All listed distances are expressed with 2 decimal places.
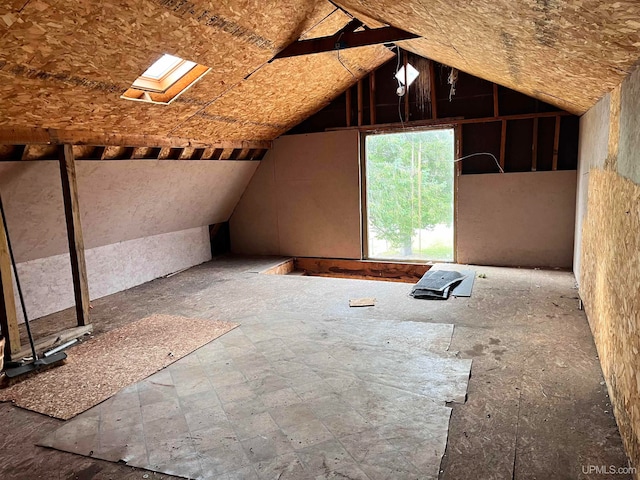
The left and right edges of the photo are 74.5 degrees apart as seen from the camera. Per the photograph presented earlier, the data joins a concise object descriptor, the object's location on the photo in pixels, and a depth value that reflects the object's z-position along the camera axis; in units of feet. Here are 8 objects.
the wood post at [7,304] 11.59
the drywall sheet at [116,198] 14.57
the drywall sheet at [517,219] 20.01
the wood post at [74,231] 13.69
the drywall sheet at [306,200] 23.85
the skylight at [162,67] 14.19
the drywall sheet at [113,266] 16.38
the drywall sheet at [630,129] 7.51
